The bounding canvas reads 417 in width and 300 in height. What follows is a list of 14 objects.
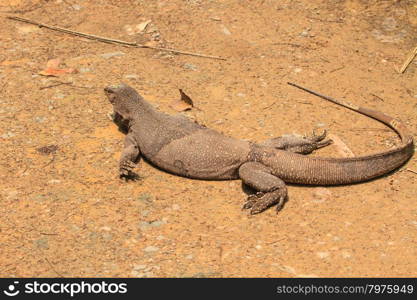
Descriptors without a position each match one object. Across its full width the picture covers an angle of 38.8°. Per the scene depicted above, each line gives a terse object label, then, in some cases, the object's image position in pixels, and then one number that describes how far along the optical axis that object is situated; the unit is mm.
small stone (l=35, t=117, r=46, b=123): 7290
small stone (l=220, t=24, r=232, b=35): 9545
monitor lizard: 6281
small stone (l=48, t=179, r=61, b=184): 6309
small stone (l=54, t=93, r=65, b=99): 7793
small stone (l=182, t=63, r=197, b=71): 8703
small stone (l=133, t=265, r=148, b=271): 5205
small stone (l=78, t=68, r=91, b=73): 8459
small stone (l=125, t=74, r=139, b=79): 8406
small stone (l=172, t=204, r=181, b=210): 6031
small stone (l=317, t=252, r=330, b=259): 5414
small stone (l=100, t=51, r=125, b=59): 8898
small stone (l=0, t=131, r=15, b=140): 6957
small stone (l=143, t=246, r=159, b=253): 5444
